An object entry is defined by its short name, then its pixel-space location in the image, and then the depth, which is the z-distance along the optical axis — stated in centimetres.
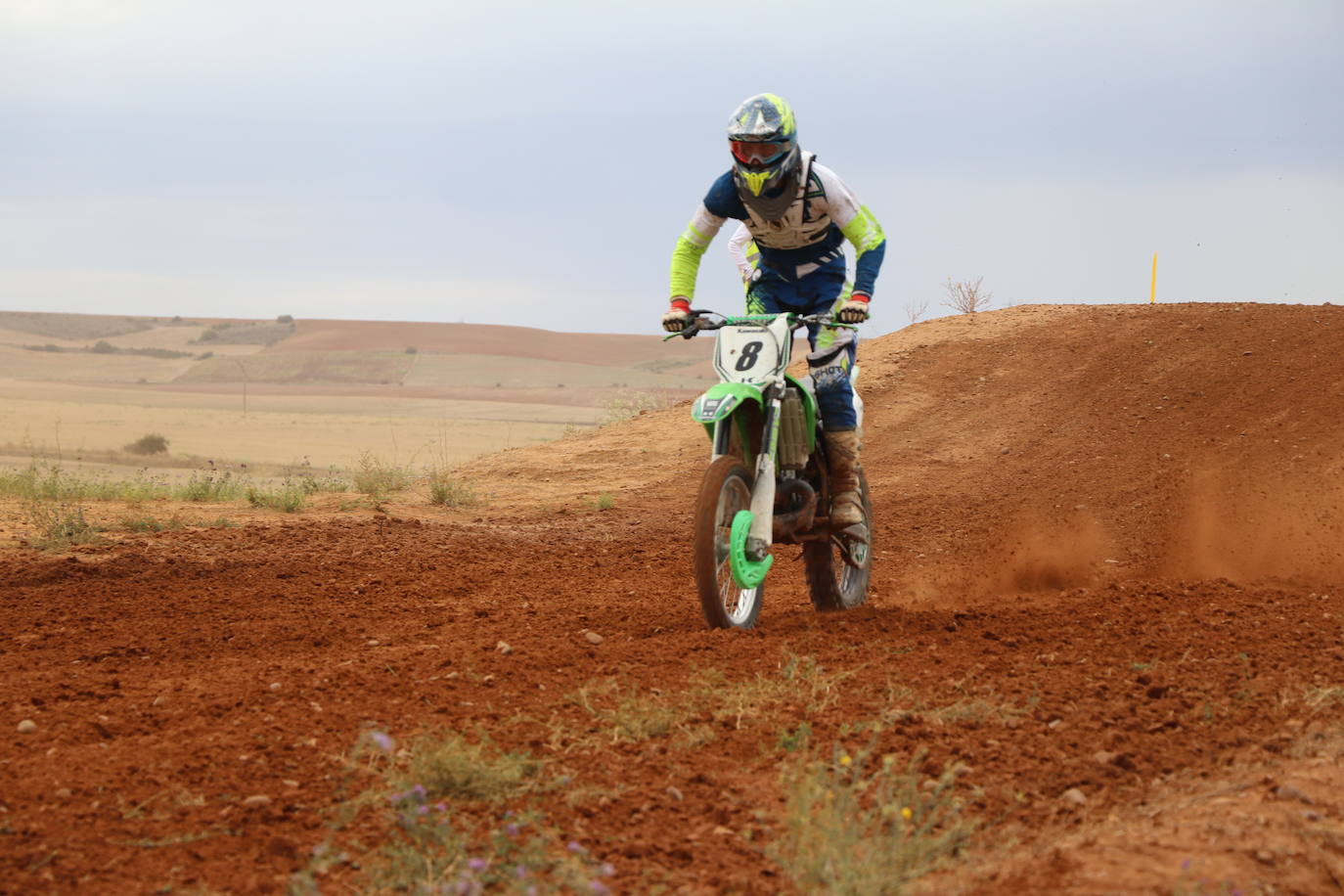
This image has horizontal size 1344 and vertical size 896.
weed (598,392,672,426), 4428
